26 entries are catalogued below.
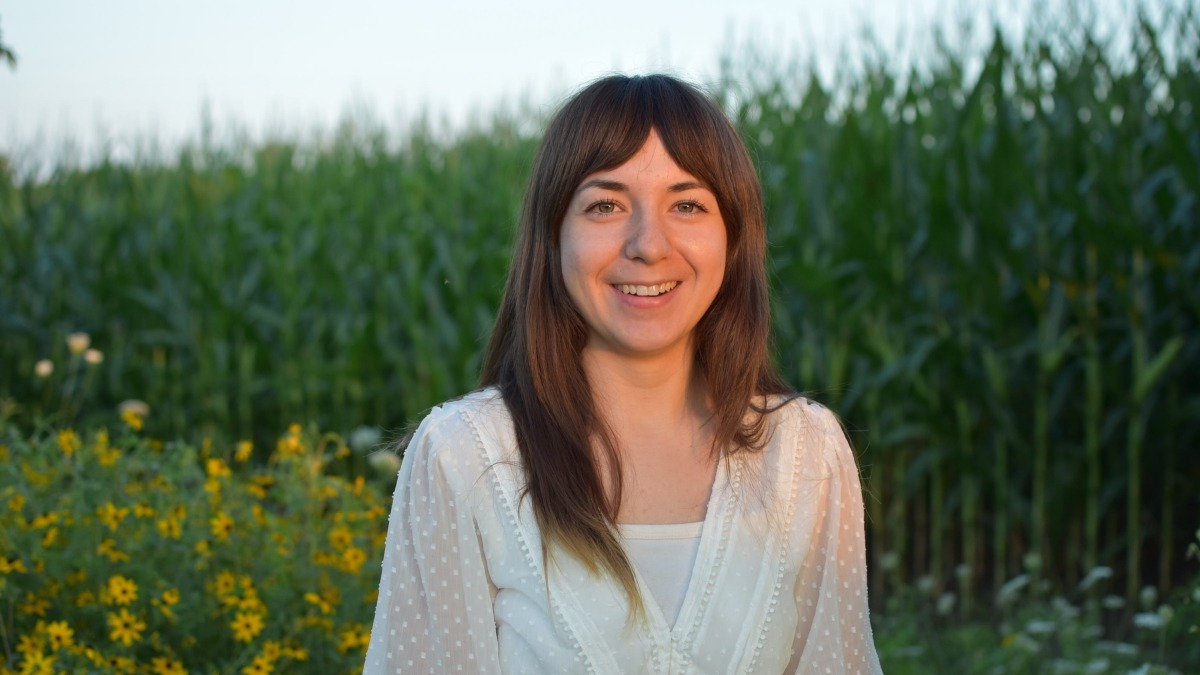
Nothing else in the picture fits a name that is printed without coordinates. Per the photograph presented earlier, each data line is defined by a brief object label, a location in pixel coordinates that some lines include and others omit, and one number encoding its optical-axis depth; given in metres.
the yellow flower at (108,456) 3.07
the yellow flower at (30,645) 2.54
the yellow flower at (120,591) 2.54
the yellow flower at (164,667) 2.57
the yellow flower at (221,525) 2.79
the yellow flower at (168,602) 2.52
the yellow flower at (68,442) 2.98
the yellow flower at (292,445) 3.15
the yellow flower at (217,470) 3.08
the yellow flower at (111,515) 2.75
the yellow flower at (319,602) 2.66
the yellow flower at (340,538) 2.96
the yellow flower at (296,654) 2.61
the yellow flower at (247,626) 2.58
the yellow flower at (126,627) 2.50
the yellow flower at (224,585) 2.72
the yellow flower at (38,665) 2.38
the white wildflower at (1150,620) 3.04
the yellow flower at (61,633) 2.47
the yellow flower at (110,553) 2.71
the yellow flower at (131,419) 3.07
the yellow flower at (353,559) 2.85
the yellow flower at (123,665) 2.51
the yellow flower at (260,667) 2.54
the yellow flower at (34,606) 2.68
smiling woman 1.78
